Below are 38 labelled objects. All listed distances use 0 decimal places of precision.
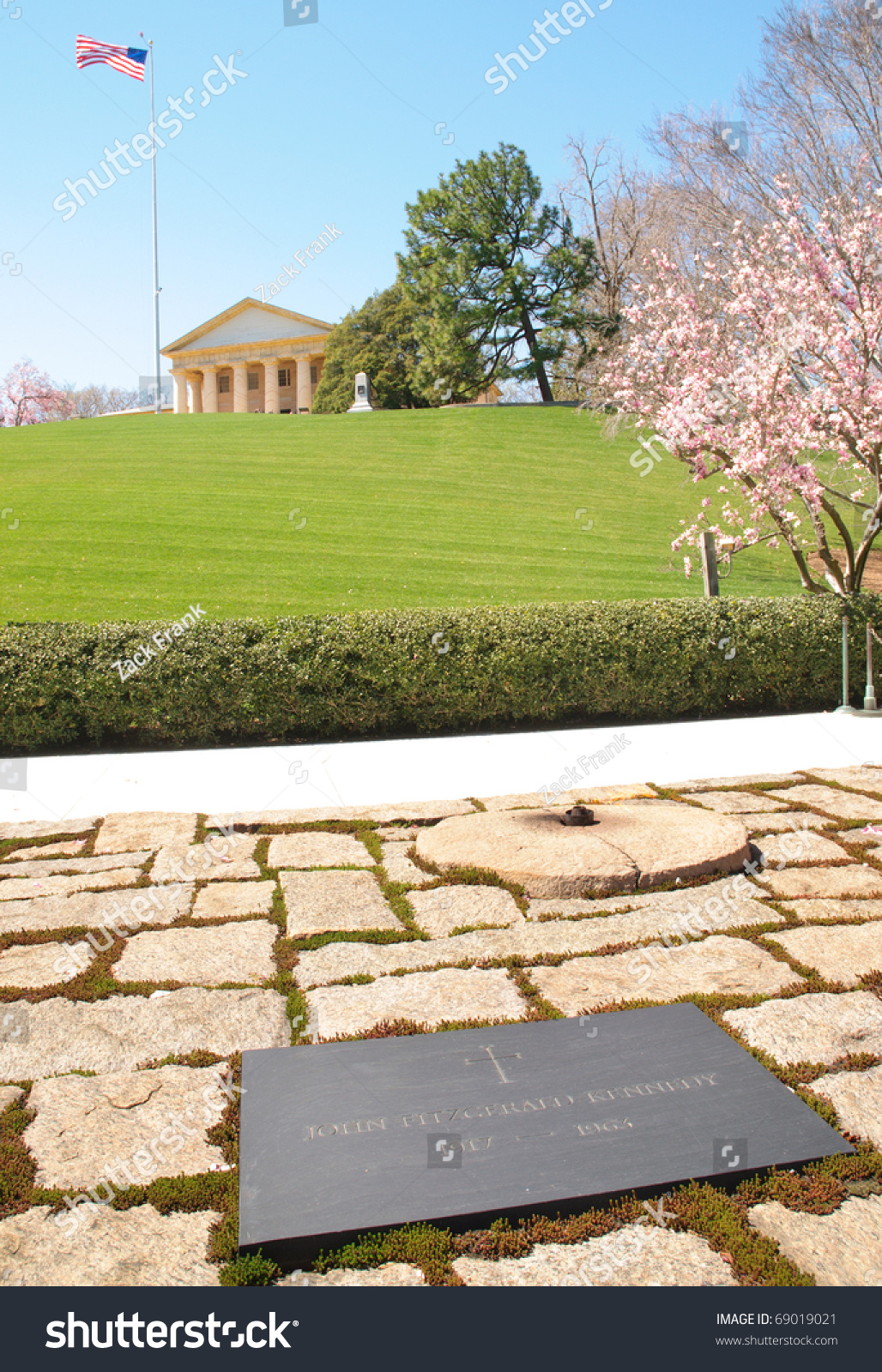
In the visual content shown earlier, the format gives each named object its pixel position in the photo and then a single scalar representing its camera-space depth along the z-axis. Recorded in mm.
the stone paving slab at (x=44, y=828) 5208
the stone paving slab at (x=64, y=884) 4191
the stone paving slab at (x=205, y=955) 3346
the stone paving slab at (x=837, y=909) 3729
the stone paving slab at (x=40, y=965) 3307
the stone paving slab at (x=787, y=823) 4895
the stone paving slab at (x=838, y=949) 3234
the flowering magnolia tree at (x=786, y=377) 9242
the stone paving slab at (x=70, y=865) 4508
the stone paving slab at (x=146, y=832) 4902
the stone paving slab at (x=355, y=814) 5250
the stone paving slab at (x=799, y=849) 4422
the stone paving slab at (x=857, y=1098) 2371
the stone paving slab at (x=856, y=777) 5855
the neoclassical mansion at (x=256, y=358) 52250
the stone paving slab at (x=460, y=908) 3783
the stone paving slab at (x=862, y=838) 4641
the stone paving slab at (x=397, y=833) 4910
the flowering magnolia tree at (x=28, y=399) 50312
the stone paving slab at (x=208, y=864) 4383
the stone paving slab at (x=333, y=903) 3758
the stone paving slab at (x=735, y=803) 5305
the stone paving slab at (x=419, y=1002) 2988
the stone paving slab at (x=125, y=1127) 2268
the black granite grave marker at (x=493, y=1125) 2074
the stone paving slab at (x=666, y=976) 3123
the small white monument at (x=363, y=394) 33281
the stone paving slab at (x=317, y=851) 4539
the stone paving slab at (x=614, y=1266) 1893
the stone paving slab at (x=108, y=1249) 1918
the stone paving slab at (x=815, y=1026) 2725
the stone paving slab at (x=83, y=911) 3812
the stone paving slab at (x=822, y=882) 3982
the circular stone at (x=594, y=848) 4059
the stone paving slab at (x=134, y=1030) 2805
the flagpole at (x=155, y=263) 33188
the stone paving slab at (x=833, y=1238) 1904
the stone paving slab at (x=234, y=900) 3920
